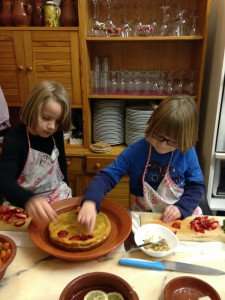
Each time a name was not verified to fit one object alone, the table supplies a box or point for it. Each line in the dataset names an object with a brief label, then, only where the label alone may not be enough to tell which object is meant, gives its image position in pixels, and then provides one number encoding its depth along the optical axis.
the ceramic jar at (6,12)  1.89
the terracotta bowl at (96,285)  0.66
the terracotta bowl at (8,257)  0.70
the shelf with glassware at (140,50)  1.90
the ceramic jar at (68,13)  1.87
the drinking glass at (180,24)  1.90
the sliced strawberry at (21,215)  0.99
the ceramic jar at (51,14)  1.85
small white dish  0.82
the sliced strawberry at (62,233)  0.83
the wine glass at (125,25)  1.94
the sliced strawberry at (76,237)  0.83
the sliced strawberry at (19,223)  0.95
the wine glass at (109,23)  1.93
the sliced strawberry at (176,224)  0.95
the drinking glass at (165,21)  1.93
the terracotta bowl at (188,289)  0.68
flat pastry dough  0.81
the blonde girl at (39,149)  1.15
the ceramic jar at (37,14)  1.89
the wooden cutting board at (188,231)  0.90
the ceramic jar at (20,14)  1.86
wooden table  0.71
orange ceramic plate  0.79
